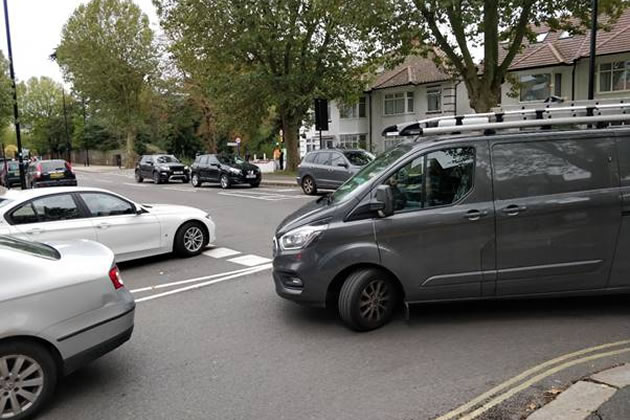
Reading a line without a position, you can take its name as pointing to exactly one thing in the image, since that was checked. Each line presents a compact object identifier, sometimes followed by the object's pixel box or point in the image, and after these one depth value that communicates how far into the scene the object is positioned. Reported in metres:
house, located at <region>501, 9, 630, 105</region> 27.77
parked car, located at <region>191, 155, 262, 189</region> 24.55
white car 7.46
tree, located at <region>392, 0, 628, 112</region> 19.66
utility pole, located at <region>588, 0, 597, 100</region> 14.72
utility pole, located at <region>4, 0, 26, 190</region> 21.00
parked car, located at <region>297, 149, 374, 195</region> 18.34
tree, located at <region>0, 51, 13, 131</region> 19.78
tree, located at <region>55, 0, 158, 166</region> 50.09
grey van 4.99
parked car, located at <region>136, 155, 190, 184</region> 30.77
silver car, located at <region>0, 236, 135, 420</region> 3.49
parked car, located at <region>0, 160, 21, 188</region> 30.72
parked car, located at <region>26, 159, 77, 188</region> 23.39
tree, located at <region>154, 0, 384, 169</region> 26.17
